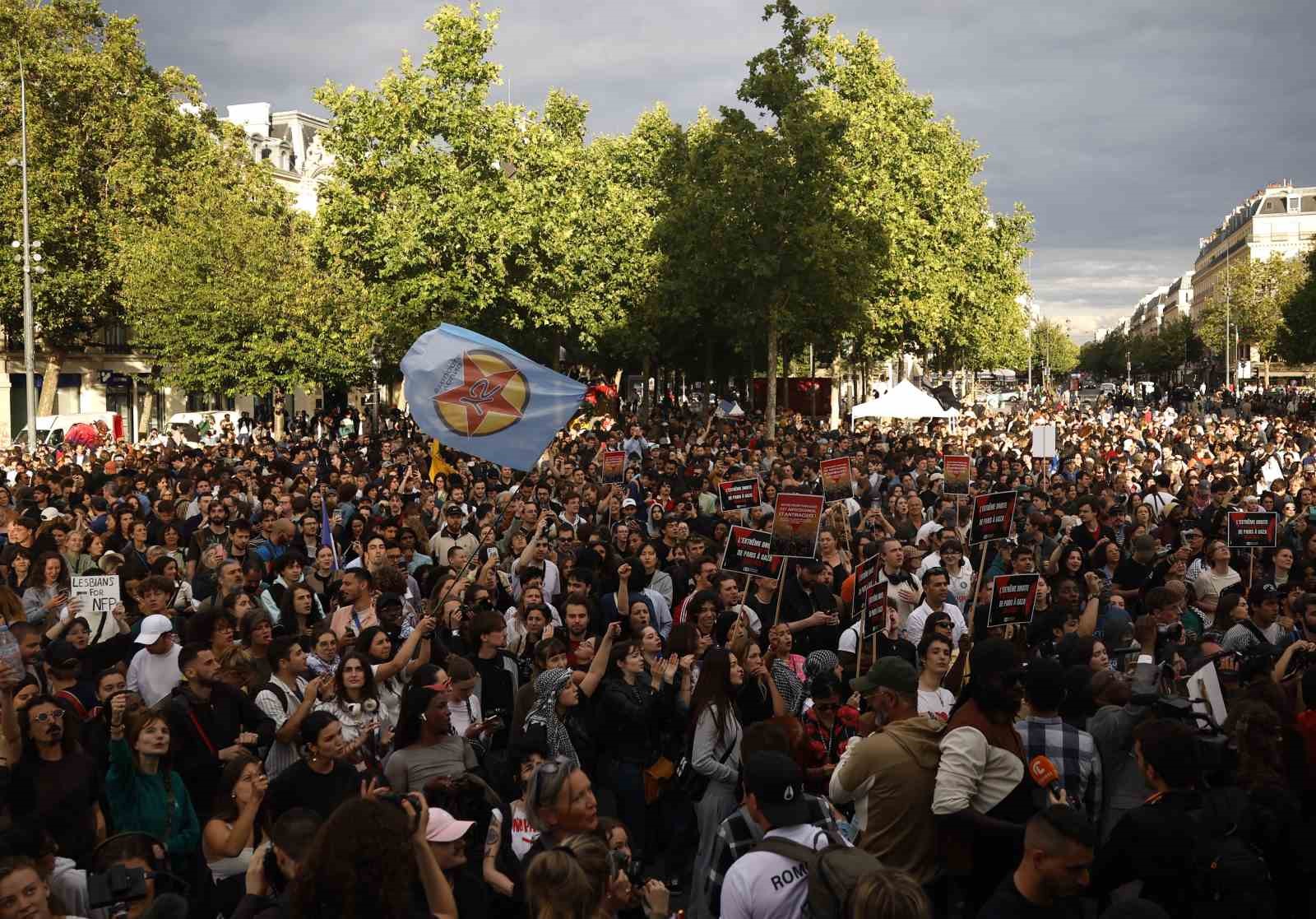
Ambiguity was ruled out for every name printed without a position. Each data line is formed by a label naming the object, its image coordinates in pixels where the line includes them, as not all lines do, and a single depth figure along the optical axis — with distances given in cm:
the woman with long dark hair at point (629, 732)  748
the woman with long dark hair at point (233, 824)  571
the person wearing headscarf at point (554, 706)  706
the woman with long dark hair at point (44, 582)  1036
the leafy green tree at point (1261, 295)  8306
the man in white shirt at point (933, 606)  962
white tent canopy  2942
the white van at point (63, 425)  3928
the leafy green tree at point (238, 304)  4478
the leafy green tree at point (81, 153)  4647
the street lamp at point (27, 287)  3741
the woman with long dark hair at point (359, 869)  377
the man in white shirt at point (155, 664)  805
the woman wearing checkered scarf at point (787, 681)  783
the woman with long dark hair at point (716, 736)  672
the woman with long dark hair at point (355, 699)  688
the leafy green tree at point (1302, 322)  5894
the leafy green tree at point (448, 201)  3800
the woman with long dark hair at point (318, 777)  596
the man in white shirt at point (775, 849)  471
